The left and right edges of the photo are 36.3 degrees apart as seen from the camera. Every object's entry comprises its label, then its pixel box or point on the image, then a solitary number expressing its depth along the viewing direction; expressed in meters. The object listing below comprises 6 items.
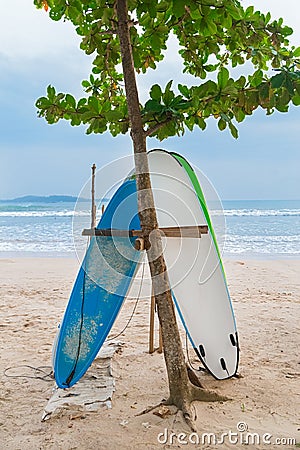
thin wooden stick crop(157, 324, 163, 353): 3.27
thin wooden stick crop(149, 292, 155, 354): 3.08
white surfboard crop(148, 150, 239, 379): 2.79
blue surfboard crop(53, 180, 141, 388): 2.74
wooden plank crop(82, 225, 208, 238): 2.60
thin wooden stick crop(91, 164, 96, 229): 2.48
